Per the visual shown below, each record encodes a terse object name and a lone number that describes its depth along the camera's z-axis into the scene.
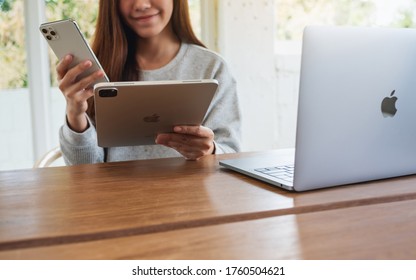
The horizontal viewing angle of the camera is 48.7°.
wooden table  0.49
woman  1.25
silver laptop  0.65
